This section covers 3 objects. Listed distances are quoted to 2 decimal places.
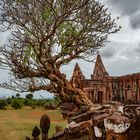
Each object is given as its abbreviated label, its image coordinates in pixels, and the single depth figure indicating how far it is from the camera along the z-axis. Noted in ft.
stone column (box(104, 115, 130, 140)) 8.47
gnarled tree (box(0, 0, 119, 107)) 24.47
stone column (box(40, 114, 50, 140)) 18.04
